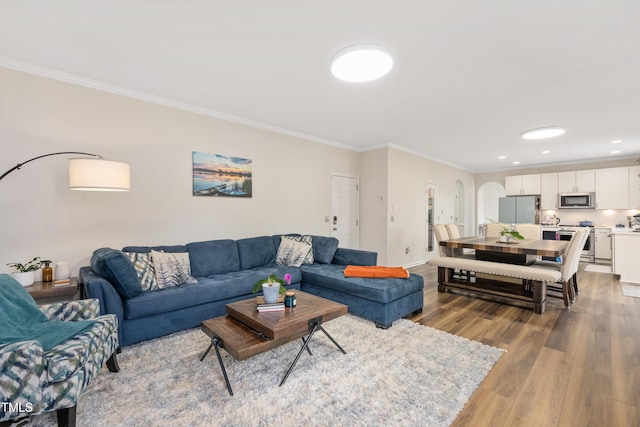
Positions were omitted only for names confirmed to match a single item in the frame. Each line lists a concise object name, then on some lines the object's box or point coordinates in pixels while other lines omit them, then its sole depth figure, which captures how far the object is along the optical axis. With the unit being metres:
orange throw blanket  3.15
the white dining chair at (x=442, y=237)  4.57
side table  2.24
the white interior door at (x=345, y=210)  5.47
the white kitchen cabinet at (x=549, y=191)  7.09
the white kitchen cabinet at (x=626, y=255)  4.67
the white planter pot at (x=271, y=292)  2.25
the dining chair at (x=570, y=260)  3.39
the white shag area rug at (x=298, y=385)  1.64
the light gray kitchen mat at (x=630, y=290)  4.03
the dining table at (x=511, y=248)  3.43
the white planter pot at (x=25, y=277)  2.31
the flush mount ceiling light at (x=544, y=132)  4.22
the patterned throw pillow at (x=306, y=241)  4.06
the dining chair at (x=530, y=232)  4.93
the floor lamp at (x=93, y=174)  2.36
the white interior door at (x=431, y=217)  6.73
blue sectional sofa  2.43
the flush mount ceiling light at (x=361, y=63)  2.25
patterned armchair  1.31
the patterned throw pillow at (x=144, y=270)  2.69
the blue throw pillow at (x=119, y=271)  2.37
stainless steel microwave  6.57
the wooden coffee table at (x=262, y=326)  1.83
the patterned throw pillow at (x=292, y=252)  3.95
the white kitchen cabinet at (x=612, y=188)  6.16
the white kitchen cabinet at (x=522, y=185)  7.37
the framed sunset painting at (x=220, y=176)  3.69
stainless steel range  6.39
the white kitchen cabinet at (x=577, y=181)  6.58
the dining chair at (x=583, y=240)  3.50
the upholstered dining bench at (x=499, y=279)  3.35
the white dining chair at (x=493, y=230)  5.46
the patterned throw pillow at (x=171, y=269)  2.84
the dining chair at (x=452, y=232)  4.87
